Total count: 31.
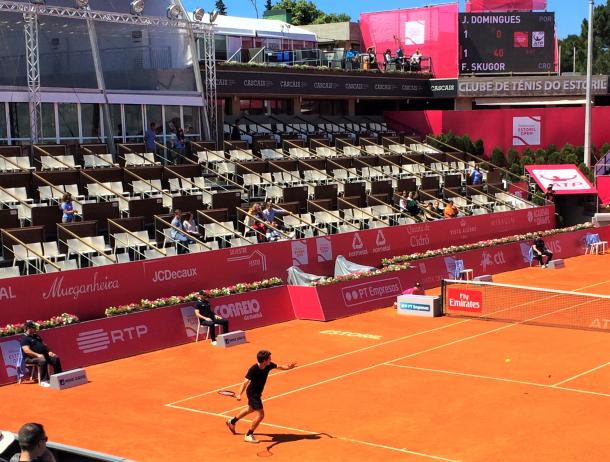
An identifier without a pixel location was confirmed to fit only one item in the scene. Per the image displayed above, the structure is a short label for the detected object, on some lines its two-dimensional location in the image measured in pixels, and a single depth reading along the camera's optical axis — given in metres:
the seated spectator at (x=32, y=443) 7.35
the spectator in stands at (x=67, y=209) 29.20
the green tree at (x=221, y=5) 166.12
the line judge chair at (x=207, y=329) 25.81
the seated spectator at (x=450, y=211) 40.28
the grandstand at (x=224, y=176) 26.36
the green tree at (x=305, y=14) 110.38
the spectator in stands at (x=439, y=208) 40.61
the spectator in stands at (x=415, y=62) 57.47
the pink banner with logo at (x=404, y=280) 28.98
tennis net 27.89
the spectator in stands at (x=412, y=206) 39.84
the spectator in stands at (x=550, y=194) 46.31
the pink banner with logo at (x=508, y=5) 59.38
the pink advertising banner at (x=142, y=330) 22.36
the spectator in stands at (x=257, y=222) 32.62
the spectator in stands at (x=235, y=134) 45.47
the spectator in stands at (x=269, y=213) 34.12
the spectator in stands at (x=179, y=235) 30.44
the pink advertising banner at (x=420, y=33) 57.00
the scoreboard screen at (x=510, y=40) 56.34
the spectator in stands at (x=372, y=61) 54.94
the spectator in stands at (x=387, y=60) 56.06
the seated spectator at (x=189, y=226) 31.24
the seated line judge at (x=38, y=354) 21.05
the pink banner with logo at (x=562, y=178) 47.12
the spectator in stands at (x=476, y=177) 46.50
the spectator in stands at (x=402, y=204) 39.81
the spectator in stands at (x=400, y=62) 56.91
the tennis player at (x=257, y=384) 16.14
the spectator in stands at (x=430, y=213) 39.99
